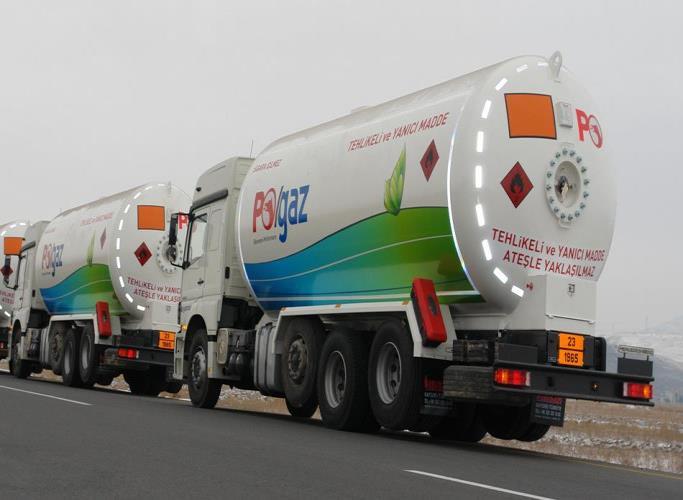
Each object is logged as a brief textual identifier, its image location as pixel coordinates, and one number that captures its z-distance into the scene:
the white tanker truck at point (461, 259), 11.14
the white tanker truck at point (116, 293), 21.03
